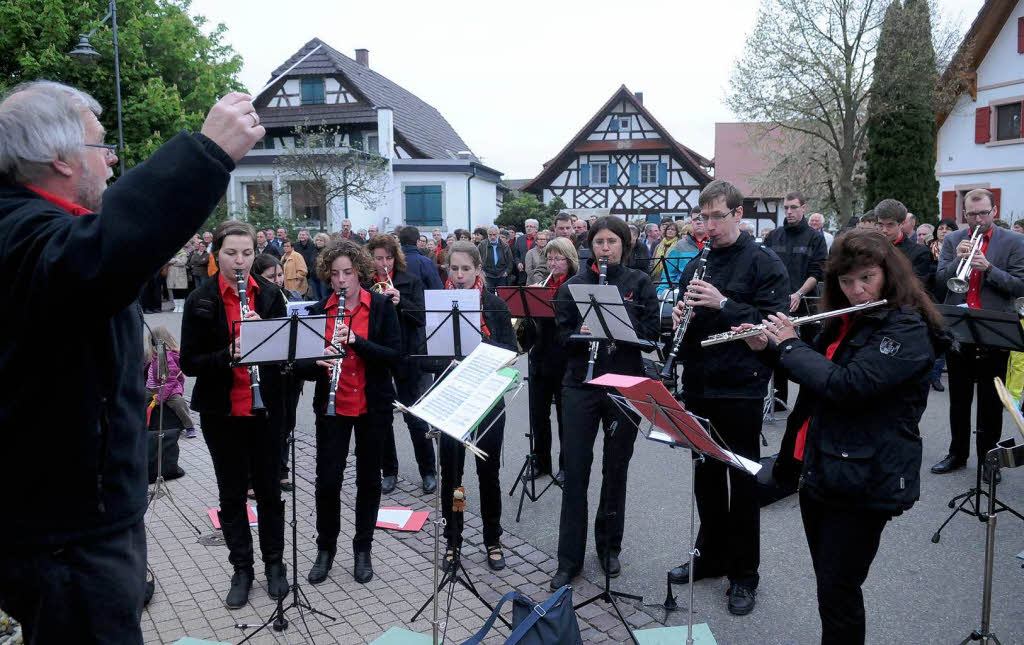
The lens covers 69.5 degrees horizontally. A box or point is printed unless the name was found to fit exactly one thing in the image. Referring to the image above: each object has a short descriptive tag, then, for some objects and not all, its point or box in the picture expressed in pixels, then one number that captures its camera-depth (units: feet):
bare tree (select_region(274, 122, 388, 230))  87.61
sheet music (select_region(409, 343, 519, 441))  10.44
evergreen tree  75.36
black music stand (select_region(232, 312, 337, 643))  13.20
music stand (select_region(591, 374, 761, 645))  10.57
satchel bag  10.97
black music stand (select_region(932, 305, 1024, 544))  17.25
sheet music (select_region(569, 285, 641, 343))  14.48
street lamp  51.80
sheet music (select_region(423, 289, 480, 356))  16.31
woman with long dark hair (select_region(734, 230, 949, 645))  9.62
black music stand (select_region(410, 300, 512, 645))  11.55
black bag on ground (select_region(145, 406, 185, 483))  22.27
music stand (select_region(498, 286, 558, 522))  19.61
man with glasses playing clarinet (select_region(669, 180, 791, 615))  13.89
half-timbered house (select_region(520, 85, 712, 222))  118.32
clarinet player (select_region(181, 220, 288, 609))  14.30
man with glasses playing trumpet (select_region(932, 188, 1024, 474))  20.29
